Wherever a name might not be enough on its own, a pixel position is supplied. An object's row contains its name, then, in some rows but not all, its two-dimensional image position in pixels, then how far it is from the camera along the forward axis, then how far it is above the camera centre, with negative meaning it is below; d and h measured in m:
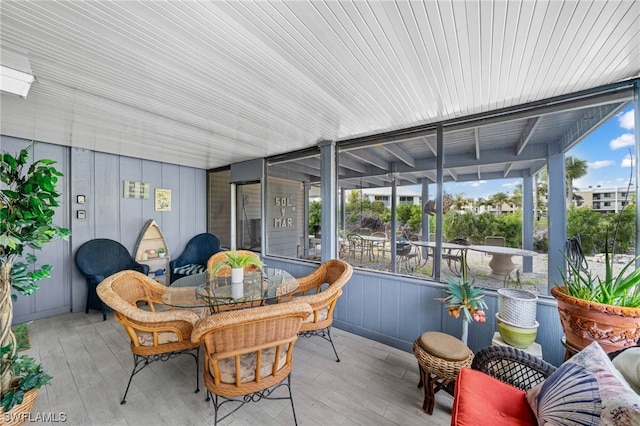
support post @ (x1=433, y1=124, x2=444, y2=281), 2.69 +0.20
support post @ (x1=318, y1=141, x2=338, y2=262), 3.46 +0.22
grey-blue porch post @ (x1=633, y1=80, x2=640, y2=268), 1.83 +0.53
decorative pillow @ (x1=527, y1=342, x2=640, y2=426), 0.86 -0.76
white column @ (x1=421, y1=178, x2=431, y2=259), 3.04 -0.08
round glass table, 2.17 -0.80
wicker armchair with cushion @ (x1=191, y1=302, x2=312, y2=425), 1.37 -0.81
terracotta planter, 1.36 -0.67
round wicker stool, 1.78 -1.15
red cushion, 1.18 -1.04
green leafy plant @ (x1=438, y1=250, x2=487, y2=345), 2.08 -0.81
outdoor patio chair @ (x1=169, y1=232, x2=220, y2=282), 4.45 -0.87
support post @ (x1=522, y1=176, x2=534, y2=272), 2.63 -0.09
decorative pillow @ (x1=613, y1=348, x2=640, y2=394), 1.07 -0.73
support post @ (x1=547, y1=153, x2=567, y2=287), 2.36 -0.03
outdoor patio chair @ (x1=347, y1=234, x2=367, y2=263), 3.57 -0.50
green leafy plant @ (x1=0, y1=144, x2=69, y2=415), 1.57 -0.17
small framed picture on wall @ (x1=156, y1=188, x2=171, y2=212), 4.65 +0.26
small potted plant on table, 2.51 -0.56
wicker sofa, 0.92 -0.94
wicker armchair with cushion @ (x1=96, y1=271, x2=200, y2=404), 1.75 -0.88
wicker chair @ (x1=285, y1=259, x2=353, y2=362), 2.20 -0.84
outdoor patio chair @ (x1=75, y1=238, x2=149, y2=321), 3.57 -0.80
